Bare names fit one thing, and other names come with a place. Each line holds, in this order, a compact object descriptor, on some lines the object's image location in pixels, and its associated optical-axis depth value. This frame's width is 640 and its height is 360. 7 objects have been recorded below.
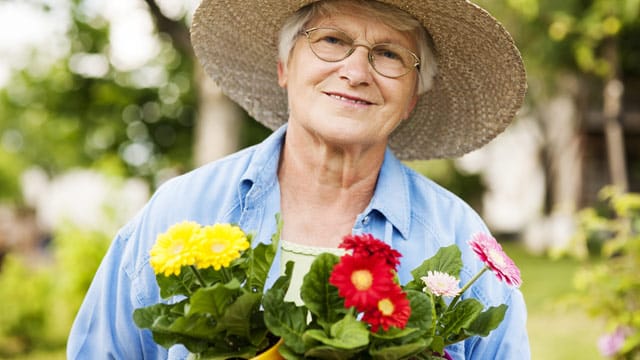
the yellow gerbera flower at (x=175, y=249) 1.39
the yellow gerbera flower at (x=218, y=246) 1.40
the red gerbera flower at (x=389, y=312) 1.38
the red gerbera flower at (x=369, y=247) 1.39
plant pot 1.43
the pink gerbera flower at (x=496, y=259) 1.45
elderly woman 1.65
